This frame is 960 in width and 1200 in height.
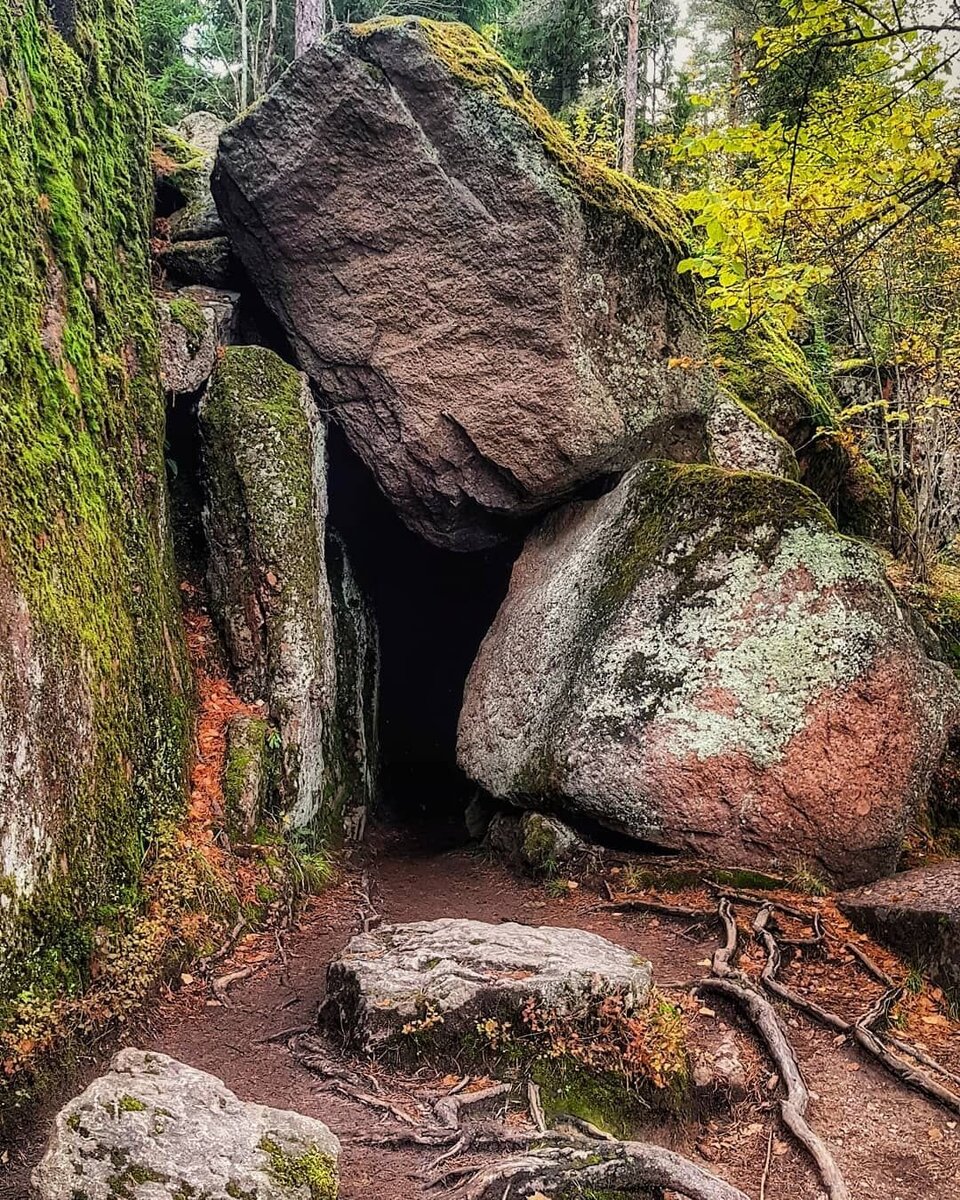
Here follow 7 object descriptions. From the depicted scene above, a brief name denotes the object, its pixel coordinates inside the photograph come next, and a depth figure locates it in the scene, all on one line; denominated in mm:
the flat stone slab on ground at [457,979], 4297
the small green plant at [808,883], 6738
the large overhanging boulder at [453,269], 8070
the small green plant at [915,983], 5559
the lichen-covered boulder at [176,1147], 2701
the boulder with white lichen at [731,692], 7008
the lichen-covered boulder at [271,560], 7668
